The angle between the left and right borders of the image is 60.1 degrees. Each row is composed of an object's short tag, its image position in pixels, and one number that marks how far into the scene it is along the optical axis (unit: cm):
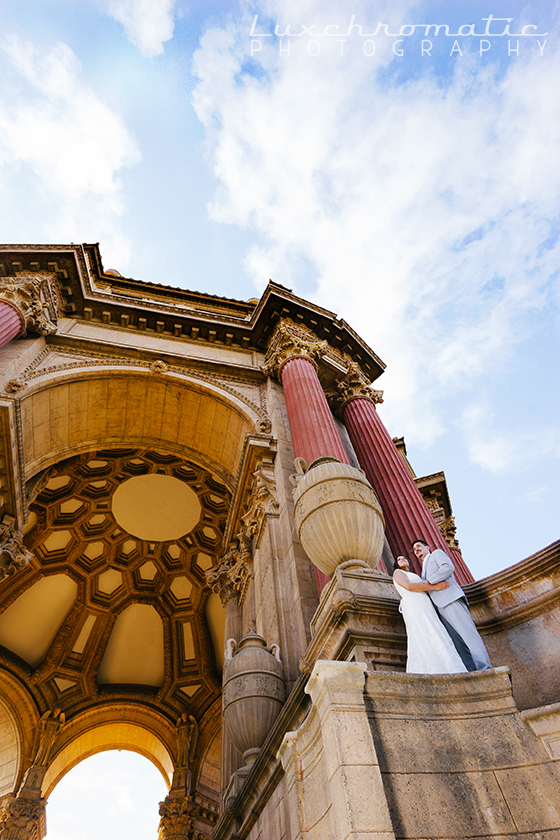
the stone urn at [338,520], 472
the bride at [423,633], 349
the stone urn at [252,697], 555
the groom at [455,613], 364
